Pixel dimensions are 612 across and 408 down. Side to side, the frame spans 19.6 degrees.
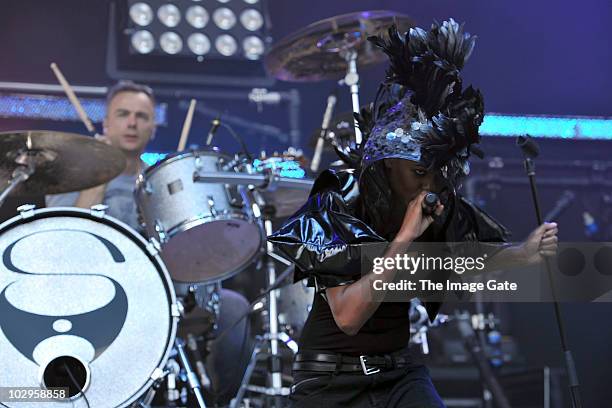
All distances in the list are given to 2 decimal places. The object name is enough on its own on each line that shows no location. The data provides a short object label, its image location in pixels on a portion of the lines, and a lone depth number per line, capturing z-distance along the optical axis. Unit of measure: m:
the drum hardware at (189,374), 8.20
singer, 5.79
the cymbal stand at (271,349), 8.94
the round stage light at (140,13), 13.45
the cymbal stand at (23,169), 8.46
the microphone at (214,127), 9.85
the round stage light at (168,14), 13.52
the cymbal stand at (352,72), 10.34
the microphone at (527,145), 6.71
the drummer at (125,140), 10.50
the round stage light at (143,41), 13.47
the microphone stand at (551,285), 6.29
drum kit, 7.06
